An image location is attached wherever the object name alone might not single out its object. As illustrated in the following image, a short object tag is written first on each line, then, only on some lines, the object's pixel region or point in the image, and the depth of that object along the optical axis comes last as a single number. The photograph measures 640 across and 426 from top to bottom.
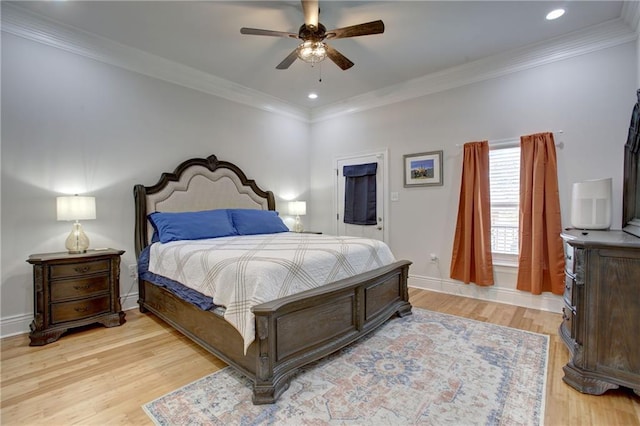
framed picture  4.11
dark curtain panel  4.79
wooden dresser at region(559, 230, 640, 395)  1.79
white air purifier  2.57
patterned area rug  1.66
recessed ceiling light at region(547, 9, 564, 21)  2.73
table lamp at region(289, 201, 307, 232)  4.97
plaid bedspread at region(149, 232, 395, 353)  1.89
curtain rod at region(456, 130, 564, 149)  3.50
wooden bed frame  1.82
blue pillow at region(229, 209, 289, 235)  3.87
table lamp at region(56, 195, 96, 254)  2.75
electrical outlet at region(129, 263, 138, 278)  3.46
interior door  4.68
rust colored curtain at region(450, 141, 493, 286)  3.66
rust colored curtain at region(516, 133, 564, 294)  3.21
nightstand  2.58
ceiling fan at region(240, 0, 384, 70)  2.39
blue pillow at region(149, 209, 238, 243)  3.24
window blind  3.55
